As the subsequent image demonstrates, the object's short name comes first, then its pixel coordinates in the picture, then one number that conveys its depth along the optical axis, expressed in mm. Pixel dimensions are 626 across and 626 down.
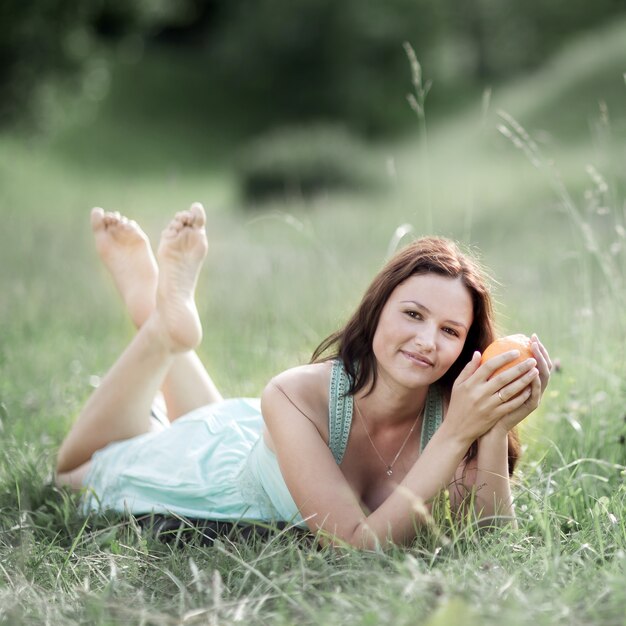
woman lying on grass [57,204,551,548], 2643
